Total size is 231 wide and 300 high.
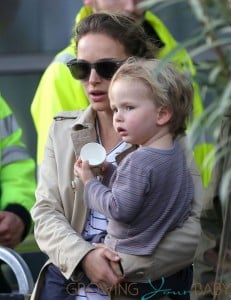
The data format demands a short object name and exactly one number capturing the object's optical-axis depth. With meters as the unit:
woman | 7.36
